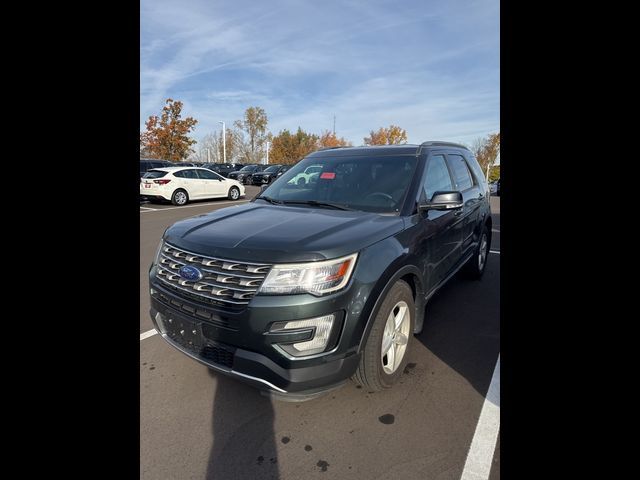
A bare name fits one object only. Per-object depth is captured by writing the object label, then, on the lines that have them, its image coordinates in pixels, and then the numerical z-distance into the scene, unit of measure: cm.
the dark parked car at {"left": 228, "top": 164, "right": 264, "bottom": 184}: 2650
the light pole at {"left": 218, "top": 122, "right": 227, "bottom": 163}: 5097
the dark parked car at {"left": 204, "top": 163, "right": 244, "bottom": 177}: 3168
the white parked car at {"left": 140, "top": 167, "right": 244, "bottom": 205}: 1412
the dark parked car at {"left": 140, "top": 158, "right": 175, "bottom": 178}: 1830
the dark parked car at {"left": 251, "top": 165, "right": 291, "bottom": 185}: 2370
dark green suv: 195
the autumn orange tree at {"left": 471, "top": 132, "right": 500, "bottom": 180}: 4897
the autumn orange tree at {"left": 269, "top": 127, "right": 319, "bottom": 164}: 5078
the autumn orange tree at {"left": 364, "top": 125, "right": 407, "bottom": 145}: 4524
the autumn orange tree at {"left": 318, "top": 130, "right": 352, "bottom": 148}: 5138
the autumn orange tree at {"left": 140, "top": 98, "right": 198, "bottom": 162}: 3594
